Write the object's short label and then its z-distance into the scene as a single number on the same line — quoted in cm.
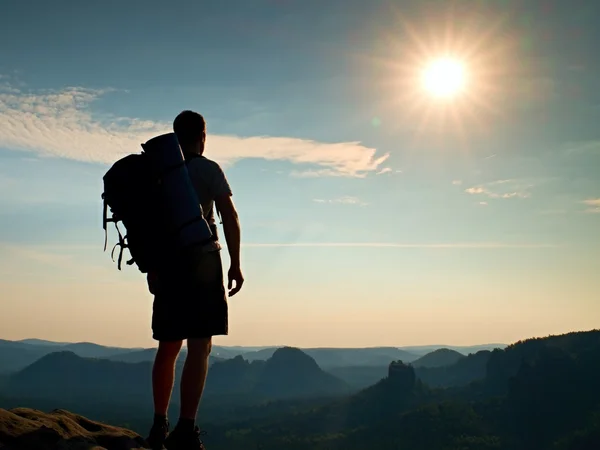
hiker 610
